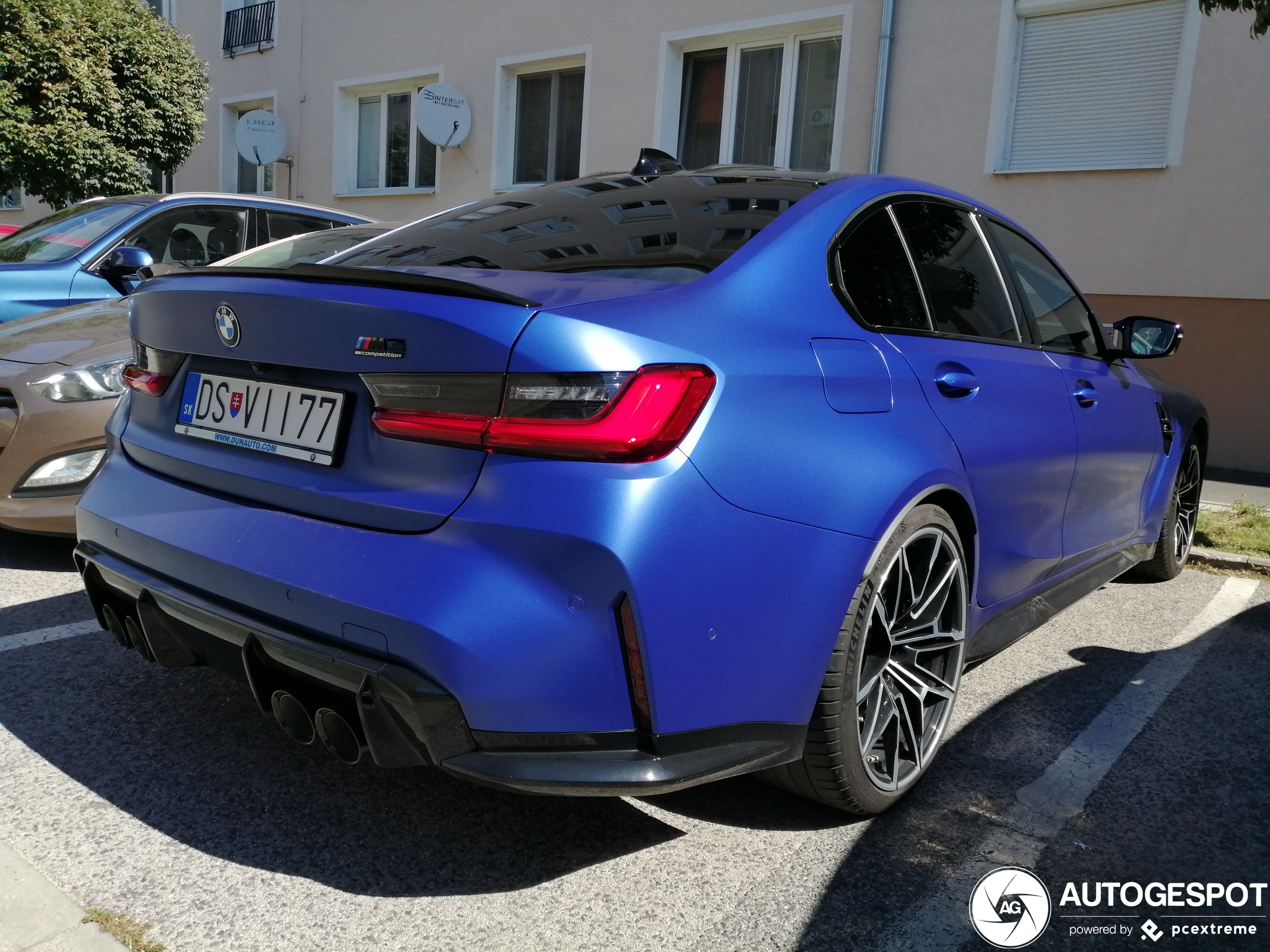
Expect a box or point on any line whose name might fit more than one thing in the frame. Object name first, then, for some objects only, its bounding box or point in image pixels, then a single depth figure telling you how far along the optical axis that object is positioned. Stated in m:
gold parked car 4.04
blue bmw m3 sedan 1.91
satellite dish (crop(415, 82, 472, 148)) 13.36
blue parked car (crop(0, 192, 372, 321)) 5.73
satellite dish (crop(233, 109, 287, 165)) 15.52
